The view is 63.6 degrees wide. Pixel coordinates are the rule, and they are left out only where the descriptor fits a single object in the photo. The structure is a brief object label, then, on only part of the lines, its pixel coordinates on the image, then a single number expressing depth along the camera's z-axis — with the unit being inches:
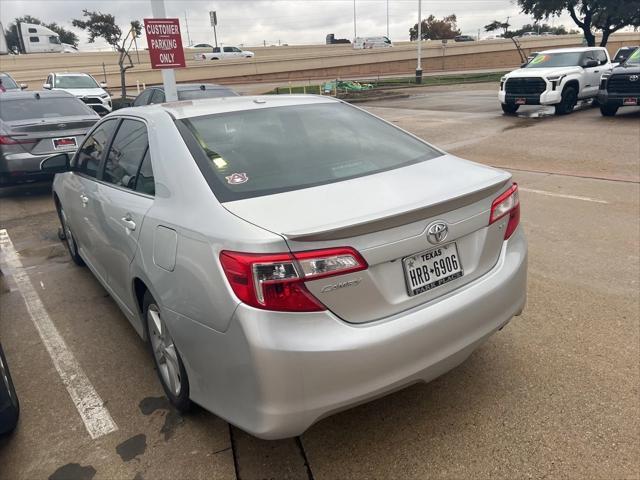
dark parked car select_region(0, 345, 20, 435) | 100.8
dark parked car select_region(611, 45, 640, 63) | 929.5
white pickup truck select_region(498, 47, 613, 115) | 568.4
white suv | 664.4
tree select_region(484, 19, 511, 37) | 3257.9
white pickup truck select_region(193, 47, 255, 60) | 1898.4
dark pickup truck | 496.4
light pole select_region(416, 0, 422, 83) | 1273.6
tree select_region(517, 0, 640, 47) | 1328.7
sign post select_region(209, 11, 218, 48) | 2059.5
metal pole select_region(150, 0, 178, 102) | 350.6
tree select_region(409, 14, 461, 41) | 3326.5
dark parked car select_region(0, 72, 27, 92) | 794.5
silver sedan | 78.9
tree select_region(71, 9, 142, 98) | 1892.2
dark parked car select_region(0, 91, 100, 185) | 296.8
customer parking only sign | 344.5
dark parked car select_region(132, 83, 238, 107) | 418.3
